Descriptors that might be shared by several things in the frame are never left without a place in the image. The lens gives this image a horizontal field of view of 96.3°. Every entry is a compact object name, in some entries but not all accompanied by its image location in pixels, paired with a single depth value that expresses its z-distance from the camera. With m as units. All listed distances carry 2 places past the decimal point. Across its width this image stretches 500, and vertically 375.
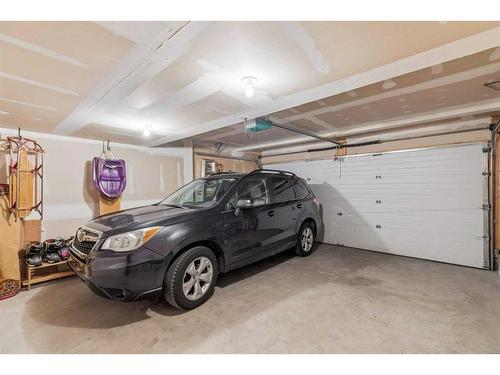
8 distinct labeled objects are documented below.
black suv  2.14
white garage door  3.80
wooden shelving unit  3.06
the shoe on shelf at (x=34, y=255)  3.10
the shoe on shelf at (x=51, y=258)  3.31
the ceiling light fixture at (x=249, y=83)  2.21
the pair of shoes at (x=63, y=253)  3.41
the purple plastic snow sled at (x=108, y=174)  4.23
